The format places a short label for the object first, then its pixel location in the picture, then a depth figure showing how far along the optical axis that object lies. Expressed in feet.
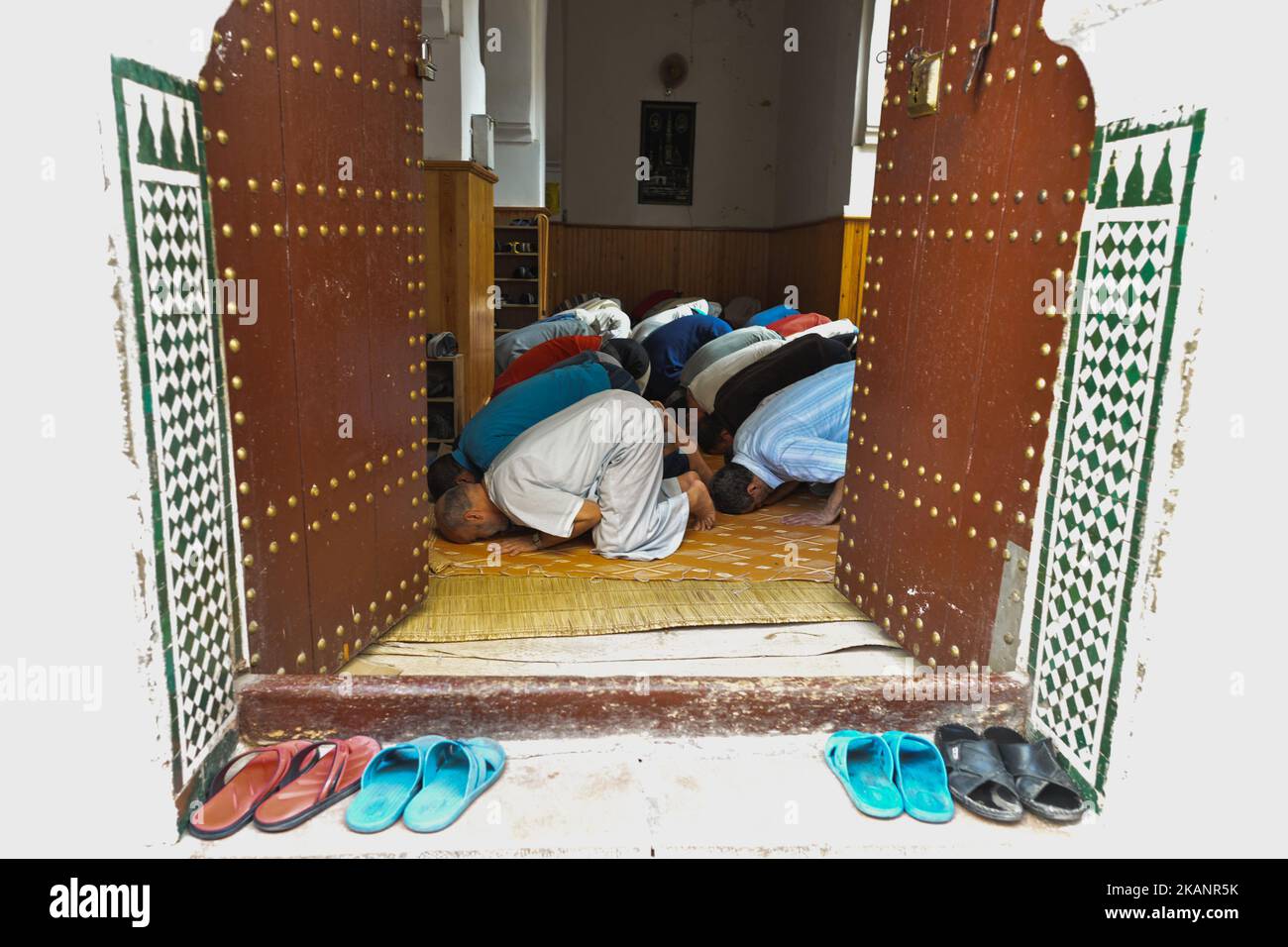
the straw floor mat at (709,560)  10.68
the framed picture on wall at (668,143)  42.96
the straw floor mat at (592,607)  8.96
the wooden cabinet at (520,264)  29.43
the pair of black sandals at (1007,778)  5.48
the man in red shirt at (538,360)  15.61
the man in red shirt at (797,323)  20.97
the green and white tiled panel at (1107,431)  5.08
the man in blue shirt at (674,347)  20.53
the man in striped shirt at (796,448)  13.23
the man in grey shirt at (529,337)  21.31
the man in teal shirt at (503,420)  12.27
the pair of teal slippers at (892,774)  5.51
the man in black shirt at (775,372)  15.31
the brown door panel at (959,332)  6.48
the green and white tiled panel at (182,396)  4.71
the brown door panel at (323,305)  6.03
